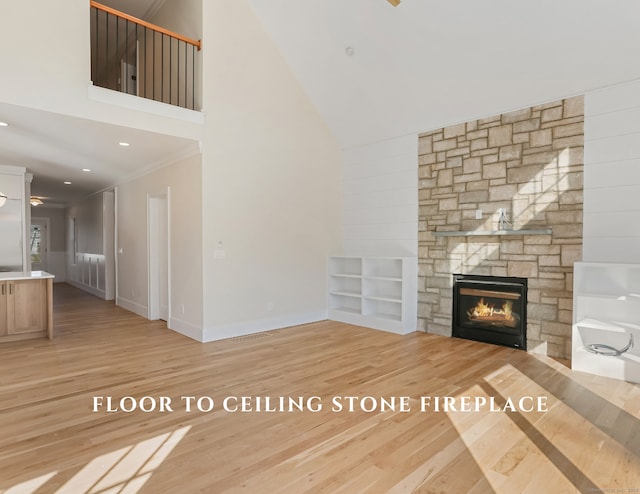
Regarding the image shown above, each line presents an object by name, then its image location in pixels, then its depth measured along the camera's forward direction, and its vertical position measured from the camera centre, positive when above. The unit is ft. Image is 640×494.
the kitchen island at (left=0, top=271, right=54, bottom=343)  15.94 -3.09
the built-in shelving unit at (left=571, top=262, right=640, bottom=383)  12.04 -2.68
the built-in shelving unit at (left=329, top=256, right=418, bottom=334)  18.31 -2.92
